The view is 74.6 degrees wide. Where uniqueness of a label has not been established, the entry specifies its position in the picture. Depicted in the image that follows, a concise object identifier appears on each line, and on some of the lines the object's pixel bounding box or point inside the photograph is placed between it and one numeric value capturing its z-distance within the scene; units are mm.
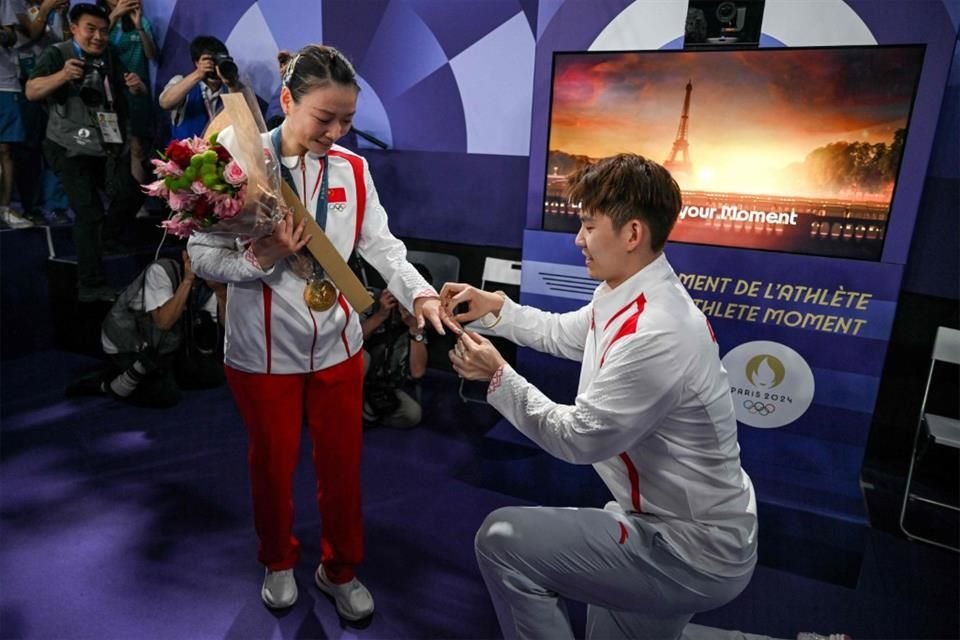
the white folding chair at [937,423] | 2904
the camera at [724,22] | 2918
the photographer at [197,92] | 4695
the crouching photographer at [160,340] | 3727
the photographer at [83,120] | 4355
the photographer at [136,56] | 5129
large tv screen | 2830
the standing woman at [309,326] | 1833
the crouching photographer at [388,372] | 3720
